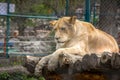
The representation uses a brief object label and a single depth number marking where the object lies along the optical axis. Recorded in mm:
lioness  7109
